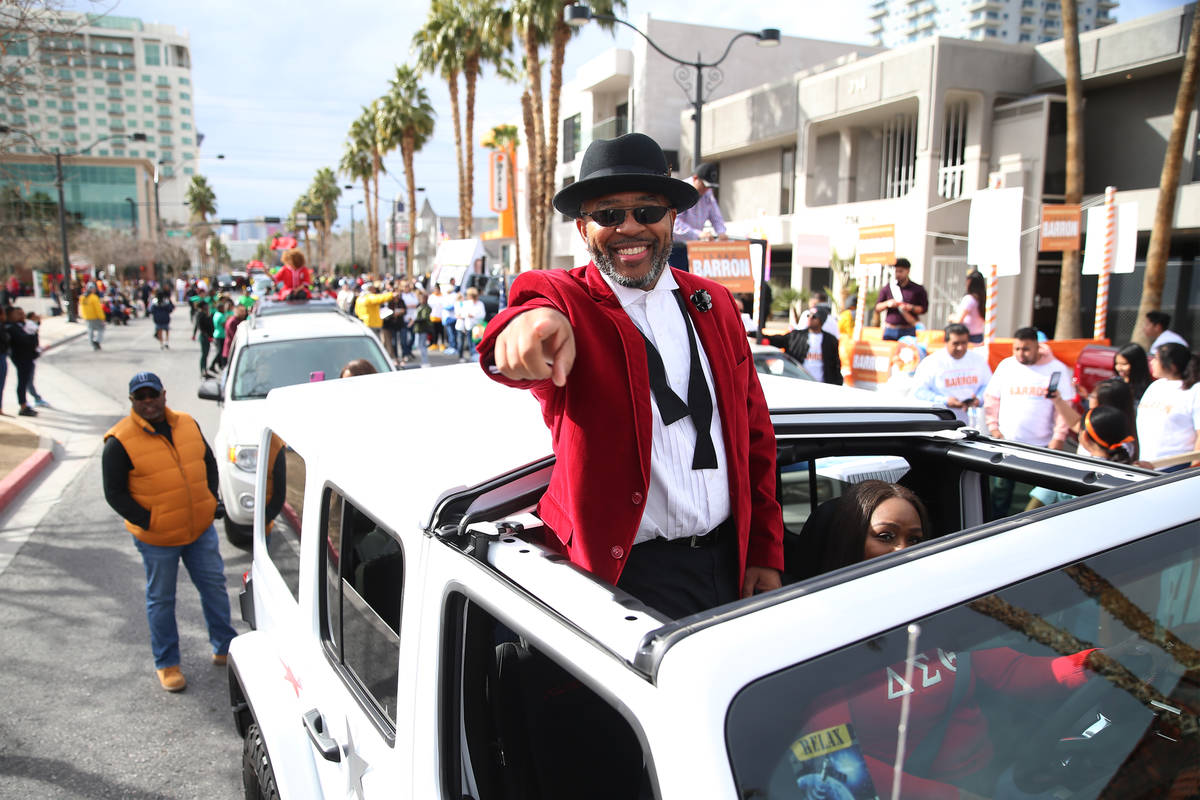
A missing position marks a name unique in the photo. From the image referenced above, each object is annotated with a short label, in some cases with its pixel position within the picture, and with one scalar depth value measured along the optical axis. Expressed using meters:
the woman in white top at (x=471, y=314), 18.84
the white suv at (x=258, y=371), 6.31
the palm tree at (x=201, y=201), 84.12
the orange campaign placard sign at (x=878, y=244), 12.54
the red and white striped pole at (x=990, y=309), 9.66
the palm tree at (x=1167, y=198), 13.39
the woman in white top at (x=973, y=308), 11.28
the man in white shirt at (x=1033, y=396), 6.59
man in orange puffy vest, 4.49
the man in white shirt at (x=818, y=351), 9.72
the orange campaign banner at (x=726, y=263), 8.87
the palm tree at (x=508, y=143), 47.88
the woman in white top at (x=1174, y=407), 5.52
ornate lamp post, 15.87
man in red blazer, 1.77
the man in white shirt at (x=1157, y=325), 8.42
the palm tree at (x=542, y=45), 22.45
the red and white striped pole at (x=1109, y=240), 10.35
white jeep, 1.19
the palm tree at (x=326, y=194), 82.88
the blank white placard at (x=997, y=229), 9.37
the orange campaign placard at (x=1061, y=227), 11.23
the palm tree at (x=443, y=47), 29.62
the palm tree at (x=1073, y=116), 15.20
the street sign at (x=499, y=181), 44.59
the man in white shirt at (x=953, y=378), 7.42
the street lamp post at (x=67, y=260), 29.75
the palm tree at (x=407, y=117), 40.06
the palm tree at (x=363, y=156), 52.34
